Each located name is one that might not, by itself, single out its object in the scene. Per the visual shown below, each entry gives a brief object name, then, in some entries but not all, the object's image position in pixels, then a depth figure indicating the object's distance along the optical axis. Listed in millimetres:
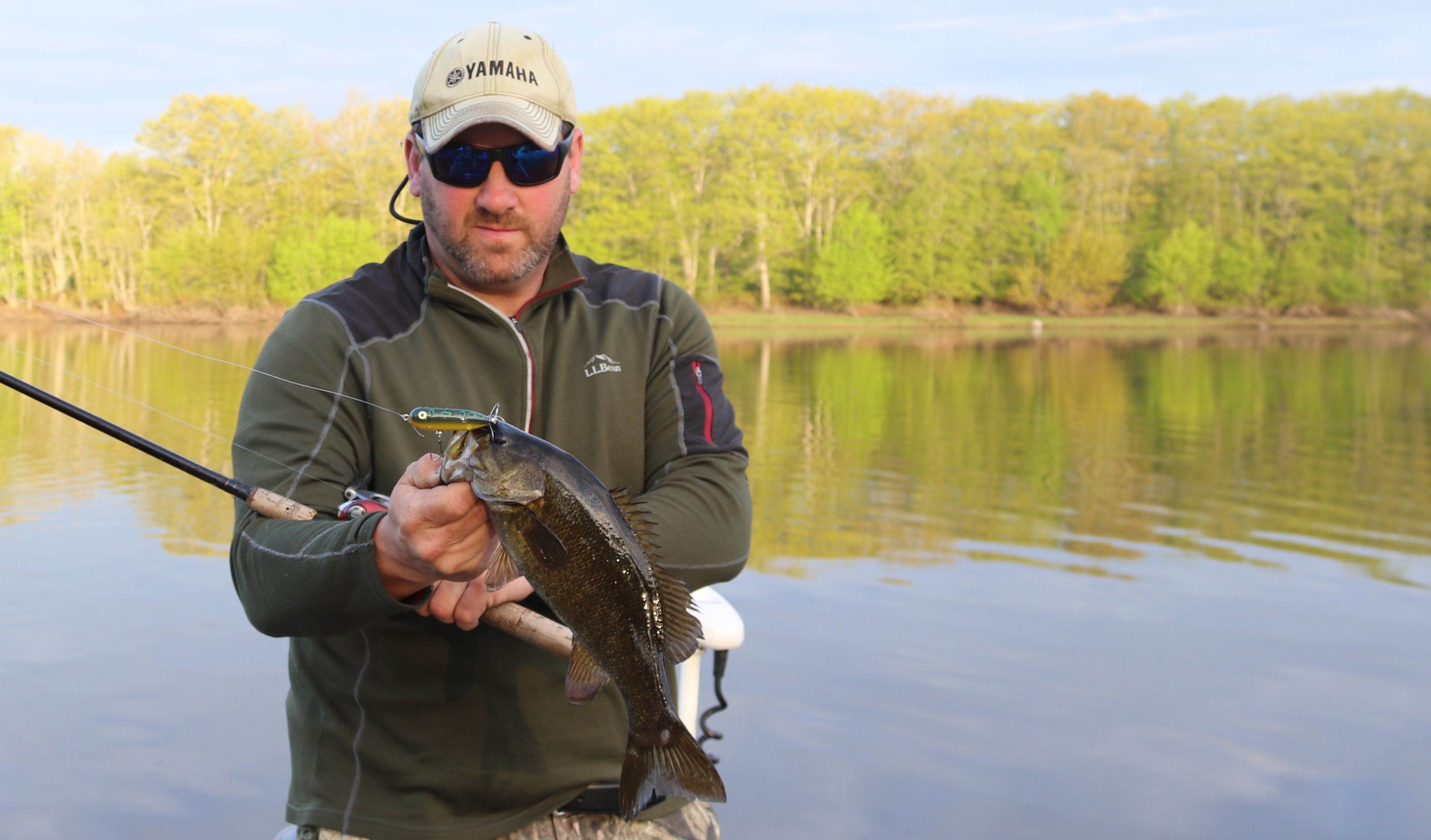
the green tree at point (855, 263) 65875
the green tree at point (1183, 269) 66750
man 2330
